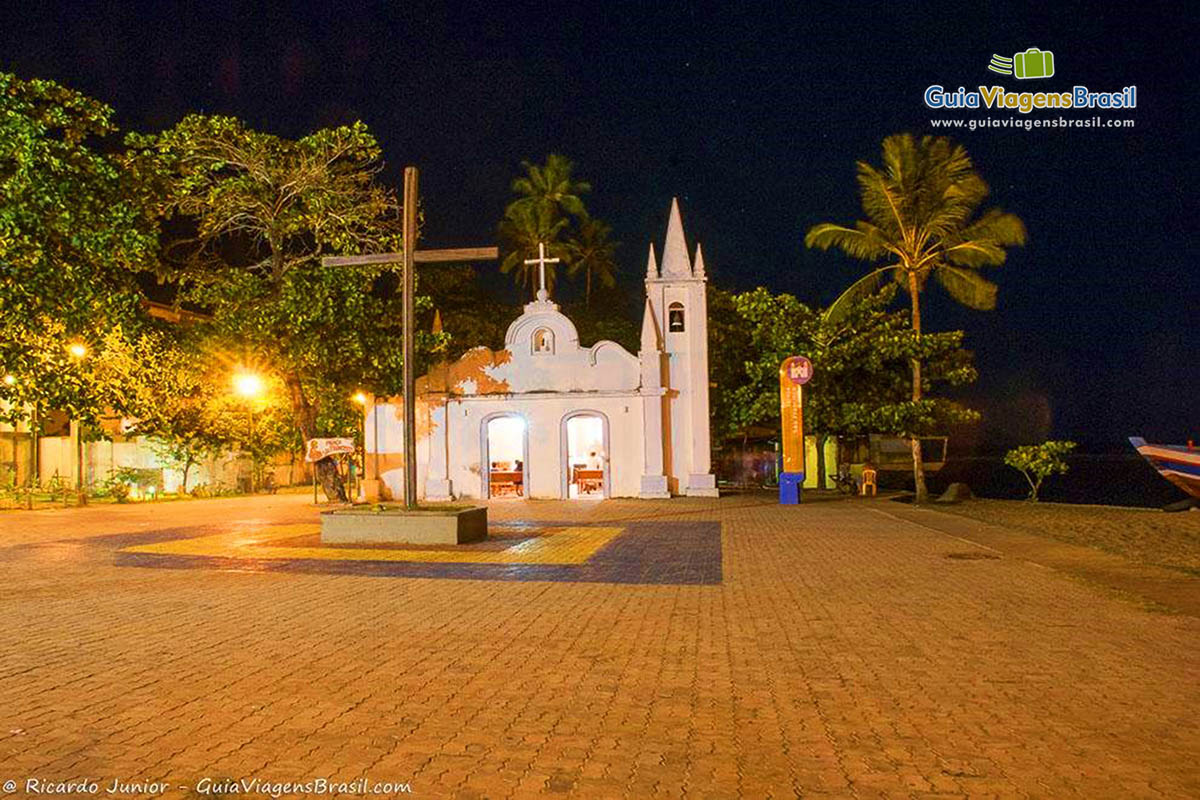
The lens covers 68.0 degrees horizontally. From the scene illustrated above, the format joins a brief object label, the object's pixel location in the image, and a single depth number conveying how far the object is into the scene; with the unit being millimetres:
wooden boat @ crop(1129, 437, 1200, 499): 24078
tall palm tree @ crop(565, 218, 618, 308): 50844
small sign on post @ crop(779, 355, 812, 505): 23422
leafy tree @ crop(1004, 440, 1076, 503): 26344
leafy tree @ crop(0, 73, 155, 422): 13859
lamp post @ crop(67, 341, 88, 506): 24077
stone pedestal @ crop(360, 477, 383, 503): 25422
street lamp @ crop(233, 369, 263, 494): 22094
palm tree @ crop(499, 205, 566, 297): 47500
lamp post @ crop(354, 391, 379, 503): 25391
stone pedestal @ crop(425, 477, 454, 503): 25062
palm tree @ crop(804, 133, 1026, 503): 25359
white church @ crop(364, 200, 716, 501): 24875
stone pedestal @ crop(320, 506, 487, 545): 13836
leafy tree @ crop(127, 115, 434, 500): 20344
